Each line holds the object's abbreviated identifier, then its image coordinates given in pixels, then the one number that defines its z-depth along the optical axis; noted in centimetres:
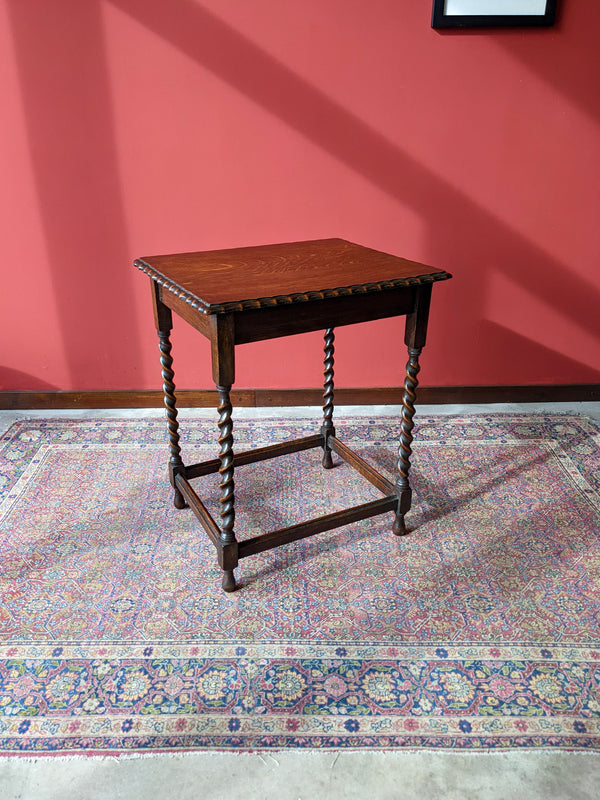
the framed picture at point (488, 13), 286
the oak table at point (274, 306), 181
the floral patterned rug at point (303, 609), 166
